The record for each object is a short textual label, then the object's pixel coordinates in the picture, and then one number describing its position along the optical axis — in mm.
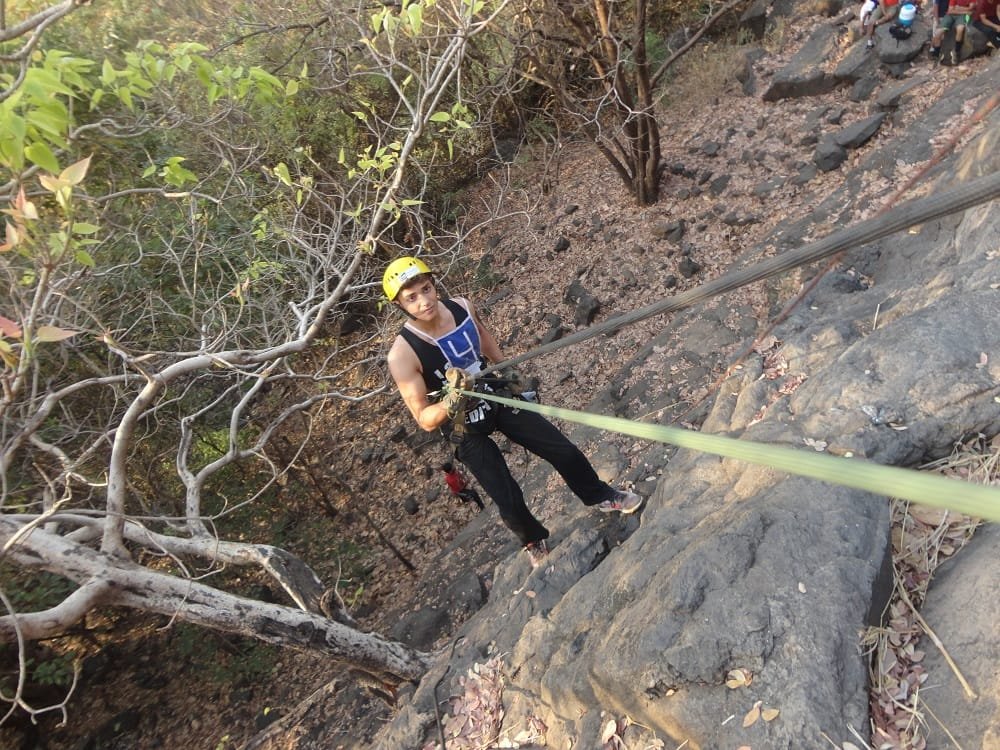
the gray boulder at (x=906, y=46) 6223
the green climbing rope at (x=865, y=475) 770
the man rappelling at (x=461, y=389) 2658
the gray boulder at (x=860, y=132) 5895
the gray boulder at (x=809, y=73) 6902
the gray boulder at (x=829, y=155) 5977
